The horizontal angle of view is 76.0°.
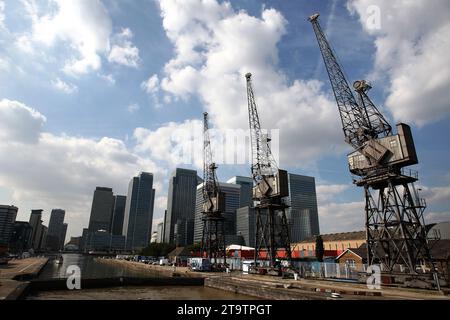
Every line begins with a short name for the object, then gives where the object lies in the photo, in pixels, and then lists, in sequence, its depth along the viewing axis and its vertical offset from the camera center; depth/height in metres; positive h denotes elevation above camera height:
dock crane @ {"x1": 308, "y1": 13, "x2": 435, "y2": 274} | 42.12 +11.37
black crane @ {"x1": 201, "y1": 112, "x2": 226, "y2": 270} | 91.88 +12.45
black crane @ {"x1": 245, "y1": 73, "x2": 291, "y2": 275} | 65.81 +12.00
